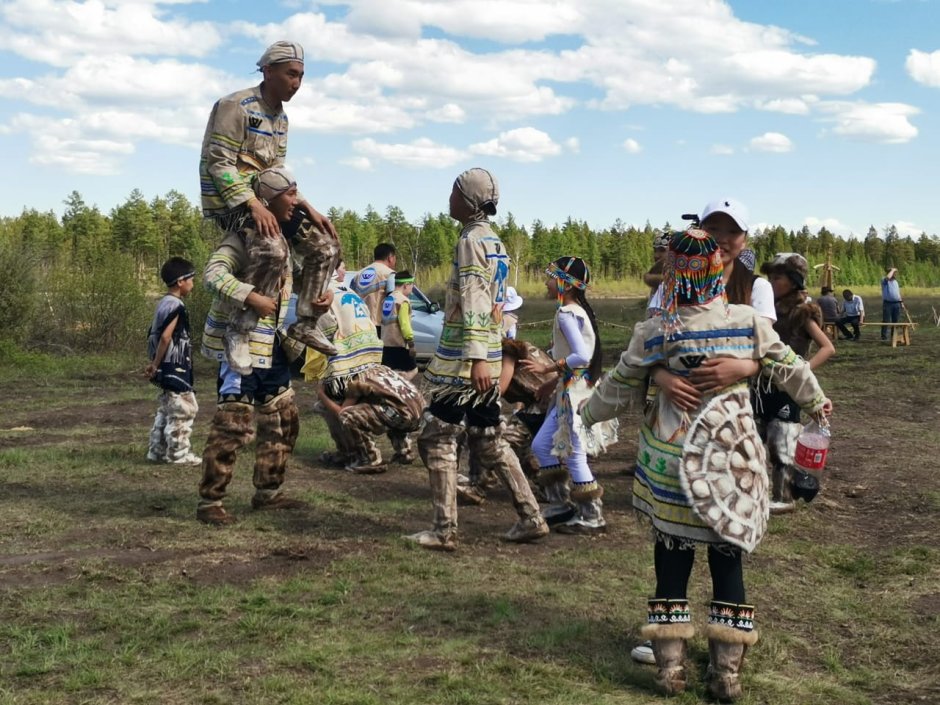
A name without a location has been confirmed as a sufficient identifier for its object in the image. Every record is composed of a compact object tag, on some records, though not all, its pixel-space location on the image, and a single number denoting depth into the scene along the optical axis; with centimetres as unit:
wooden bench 2486
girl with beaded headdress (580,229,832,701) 410
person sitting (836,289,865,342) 2698
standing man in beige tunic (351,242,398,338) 1122
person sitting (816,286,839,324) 2548
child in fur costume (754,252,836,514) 746
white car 1819
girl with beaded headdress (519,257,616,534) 665
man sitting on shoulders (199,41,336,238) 650
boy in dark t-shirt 901
